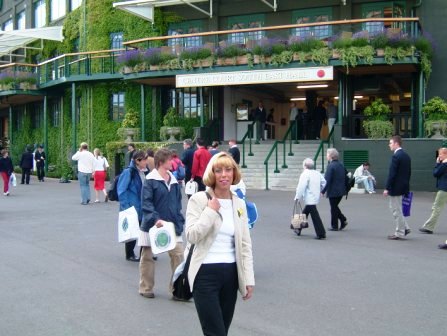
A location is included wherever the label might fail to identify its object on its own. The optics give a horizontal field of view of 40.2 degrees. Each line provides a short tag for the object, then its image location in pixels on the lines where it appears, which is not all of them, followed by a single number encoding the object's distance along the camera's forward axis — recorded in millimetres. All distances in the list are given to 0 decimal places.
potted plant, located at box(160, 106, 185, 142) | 25188
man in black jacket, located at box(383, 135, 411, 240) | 10938
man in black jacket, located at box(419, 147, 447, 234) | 11320
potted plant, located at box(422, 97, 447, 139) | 20359
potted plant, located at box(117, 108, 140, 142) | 26594
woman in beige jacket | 4207
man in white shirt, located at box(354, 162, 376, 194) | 19000
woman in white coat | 11094
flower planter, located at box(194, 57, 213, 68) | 23617
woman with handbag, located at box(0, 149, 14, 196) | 21125
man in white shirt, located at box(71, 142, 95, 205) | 17453
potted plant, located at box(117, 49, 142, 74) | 25062
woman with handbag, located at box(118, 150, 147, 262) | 8633
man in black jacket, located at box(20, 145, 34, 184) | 26250
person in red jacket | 14181
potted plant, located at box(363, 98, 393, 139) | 21359
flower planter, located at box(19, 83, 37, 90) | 32094
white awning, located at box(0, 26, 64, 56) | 31266
